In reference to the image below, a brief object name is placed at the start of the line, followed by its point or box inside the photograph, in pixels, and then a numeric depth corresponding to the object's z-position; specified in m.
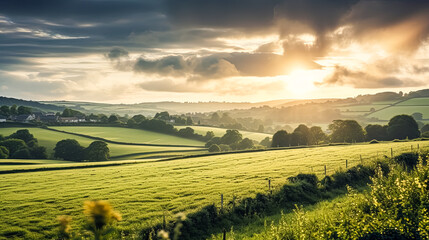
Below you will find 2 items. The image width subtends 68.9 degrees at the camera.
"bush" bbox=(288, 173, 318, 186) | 28.59
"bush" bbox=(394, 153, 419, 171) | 38.28
